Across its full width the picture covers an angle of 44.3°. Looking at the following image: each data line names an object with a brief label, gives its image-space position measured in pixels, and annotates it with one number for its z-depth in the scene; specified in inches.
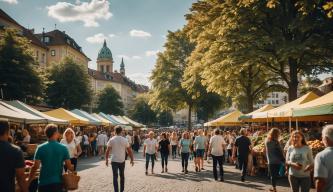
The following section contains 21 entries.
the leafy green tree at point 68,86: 2305.6
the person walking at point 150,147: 699.4
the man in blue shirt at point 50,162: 254.2
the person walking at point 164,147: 726.5
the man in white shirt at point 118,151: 418.3
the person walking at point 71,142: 442.9
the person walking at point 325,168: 196.4
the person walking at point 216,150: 578.6
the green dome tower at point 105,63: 6565.0
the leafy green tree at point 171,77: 2112.5
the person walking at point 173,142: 989.2
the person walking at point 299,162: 300.5
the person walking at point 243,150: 567.2
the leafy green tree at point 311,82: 1779.5
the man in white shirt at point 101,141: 1165.1
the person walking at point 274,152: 425.1
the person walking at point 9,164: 214.2
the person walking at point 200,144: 701.3
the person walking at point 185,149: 706.8
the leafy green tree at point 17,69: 1501.0
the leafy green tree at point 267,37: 775.1
